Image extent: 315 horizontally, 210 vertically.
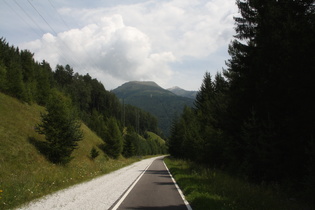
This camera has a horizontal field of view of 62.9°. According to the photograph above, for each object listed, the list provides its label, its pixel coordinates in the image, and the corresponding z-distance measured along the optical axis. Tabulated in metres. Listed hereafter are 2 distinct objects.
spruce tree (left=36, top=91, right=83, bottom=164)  31.86
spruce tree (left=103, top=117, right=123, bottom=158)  59.81
